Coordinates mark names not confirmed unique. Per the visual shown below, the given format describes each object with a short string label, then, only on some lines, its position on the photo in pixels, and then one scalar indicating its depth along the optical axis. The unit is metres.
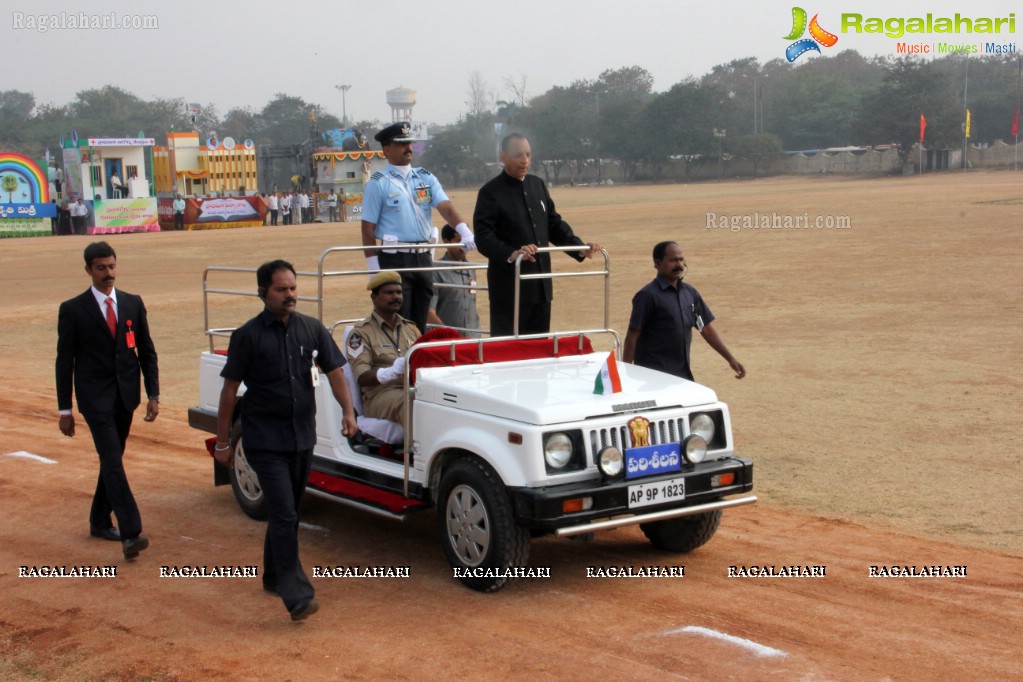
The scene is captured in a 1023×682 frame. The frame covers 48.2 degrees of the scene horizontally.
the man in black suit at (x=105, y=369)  6.98
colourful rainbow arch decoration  46.62
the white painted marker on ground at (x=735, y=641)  5.22
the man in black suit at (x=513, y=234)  7.56
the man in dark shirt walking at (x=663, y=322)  7.87
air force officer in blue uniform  8.30
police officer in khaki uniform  7.06
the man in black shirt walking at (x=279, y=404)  5.93
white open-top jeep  5.96
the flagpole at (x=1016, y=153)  76.94
